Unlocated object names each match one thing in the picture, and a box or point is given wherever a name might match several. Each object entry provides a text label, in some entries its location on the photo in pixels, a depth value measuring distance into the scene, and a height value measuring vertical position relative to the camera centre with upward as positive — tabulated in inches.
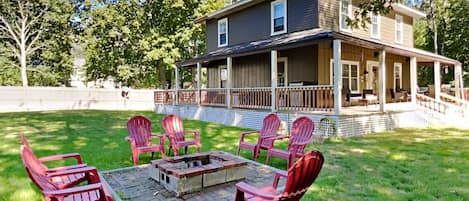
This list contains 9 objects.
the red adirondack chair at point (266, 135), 262.4 -27.8
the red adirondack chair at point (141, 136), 255.1 -28.4
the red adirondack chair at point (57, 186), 119.3 -33.4
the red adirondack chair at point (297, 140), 233.8 -29.1
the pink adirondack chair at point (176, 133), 273.8 -27.6
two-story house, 453.1 +78.4
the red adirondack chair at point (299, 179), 118.0 -28.4
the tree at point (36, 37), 1086.4 +231.4
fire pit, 177.5 -39.7
